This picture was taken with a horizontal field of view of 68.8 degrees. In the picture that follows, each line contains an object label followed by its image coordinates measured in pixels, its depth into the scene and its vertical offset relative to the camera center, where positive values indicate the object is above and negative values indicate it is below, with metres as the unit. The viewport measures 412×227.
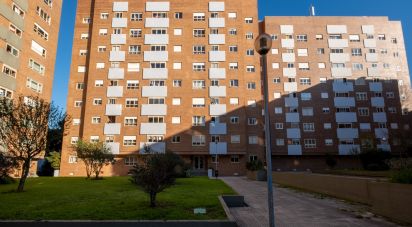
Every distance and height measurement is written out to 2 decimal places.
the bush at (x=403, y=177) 9.16 -0.36
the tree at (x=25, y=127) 18.20 +2.27
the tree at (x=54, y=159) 48.46 +0.90
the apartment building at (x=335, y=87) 52.16 +13.90
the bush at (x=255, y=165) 35.56 -0.02
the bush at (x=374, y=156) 43.78 +1.29
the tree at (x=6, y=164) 18.54 +0.04
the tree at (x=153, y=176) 11.27 -0.43
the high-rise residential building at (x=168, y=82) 45.53 +12.91
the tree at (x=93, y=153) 31.42 +1.21
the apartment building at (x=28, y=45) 34.97 +15.20
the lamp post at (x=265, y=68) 6.07 +2.15
